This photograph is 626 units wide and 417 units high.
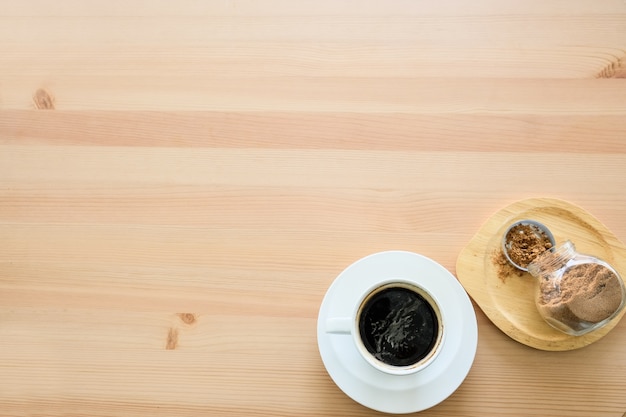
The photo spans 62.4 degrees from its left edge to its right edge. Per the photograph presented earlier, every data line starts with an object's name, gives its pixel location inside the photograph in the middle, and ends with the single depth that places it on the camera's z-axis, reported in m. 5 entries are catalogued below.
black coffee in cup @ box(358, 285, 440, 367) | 0.84
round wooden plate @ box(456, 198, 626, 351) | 0.90
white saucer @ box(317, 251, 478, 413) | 0.86
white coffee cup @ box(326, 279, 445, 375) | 0.82
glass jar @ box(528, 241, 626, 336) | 0.81
